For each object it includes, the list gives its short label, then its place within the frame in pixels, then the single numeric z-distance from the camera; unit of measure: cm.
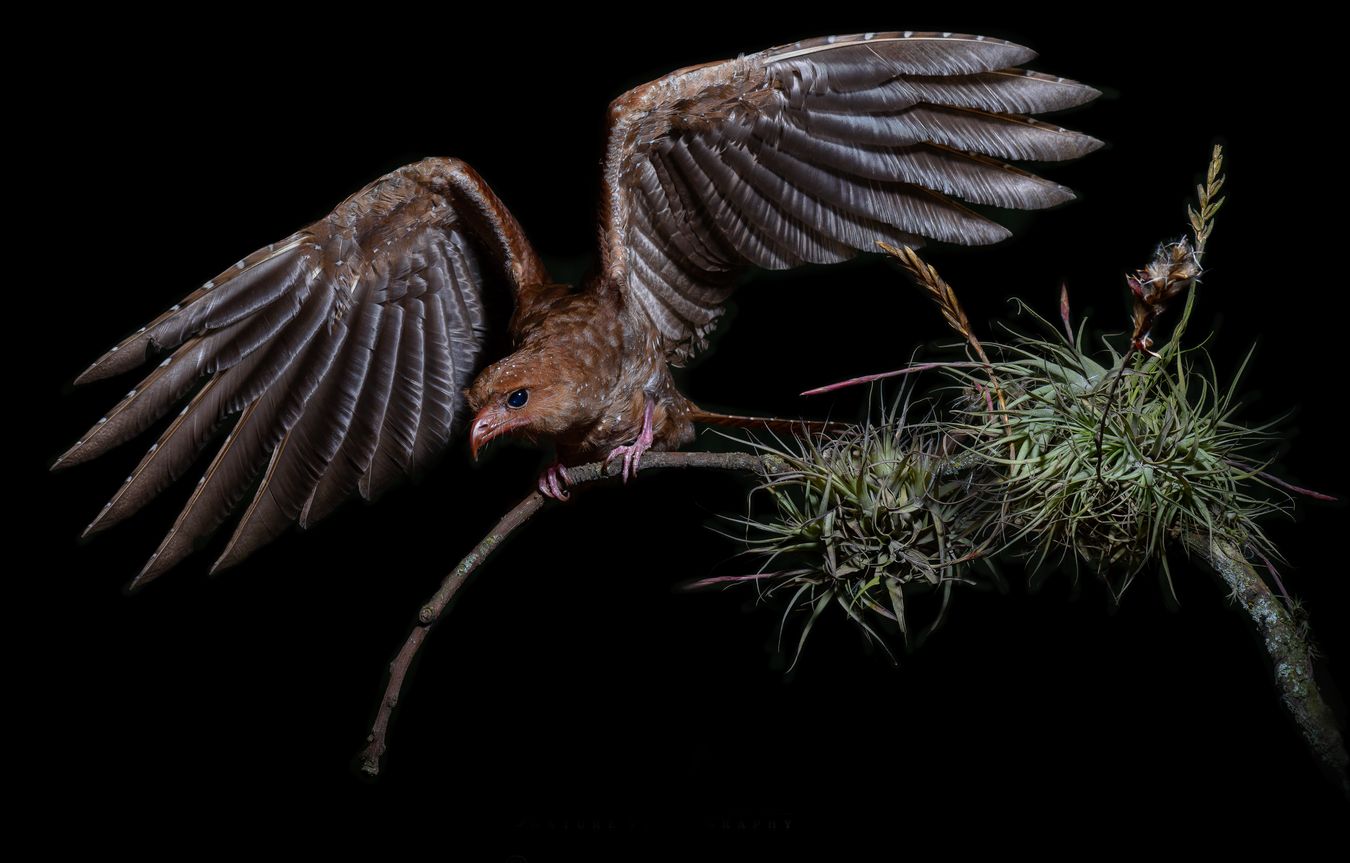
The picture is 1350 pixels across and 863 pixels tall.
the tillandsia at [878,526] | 271
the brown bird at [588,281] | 293
